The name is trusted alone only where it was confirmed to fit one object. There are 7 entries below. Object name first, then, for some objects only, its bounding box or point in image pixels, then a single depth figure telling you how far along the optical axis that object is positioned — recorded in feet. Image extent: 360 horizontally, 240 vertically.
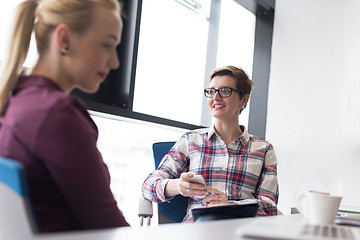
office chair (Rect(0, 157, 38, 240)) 2.31
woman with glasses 7.37
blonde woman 2.93
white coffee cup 3.42
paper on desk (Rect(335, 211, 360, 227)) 4.18
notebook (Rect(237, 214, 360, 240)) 2.47
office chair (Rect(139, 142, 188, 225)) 7.68
